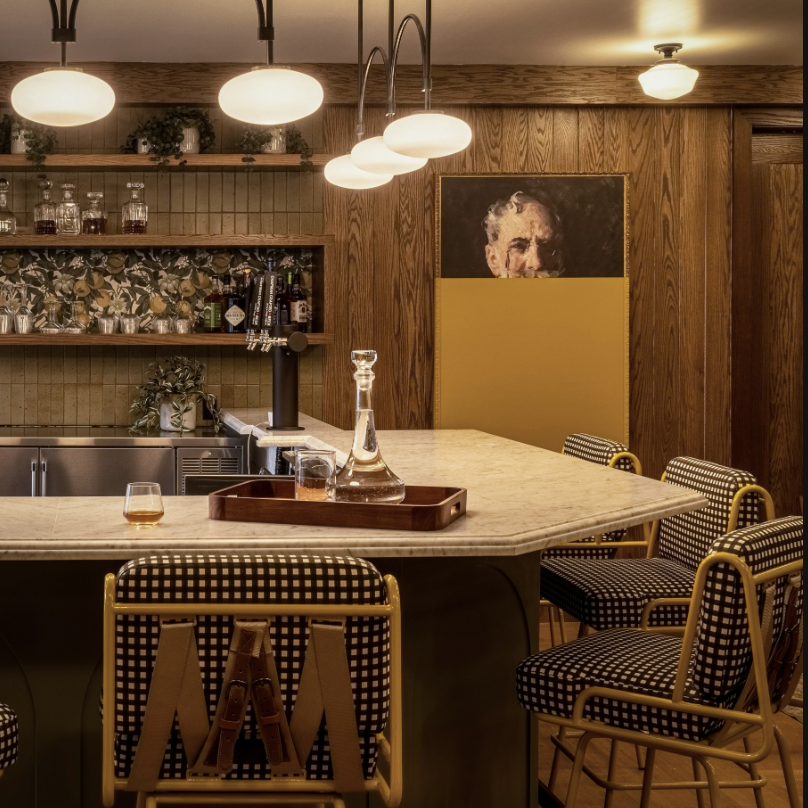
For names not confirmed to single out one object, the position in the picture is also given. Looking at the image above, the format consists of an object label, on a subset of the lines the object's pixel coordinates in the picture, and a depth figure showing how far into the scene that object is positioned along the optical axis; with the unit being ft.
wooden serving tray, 6.20
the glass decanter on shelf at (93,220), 16.01
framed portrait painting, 16.34
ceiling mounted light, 14.29
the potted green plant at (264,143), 15.73
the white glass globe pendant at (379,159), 9.28
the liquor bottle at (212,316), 16.30
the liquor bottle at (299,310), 16.29
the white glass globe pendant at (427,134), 7.88
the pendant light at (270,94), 7.55
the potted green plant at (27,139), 15.43
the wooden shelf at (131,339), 15.58
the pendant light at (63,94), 7.54
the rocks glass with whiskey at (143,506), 6.28
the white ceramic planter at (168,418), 15.78
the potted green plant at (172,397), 15.80
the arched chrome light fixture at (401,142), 7.89
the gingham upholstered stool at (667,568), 8.34
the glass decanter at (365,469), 6.77
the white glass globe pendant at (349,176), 10.59
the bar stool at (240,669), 4.80
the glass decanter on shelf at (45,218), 15.92
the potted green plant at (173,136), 15.57
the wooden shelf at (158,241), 15.64
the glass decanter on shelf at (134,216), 16.16
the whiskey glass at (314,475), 7.03
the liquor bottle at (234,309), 16.24
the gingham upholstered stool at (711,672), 5.69
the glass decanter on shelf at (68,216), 16.10
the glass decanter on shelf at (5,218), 16.08
